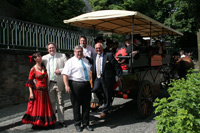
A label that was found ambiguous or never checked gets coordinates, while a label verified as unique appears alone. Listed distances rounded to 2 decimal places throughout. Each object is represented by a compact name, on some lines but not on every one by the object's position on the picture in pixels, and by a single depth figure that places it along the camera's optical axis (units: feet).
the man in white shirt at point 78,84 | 13.97
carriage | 15.92
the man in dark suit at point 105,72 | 15.33
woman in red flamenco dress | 14.44
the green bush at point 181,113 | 7.43
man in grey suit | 15.35
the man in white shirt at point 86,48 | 18.15
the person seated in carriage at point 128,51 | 16.96
